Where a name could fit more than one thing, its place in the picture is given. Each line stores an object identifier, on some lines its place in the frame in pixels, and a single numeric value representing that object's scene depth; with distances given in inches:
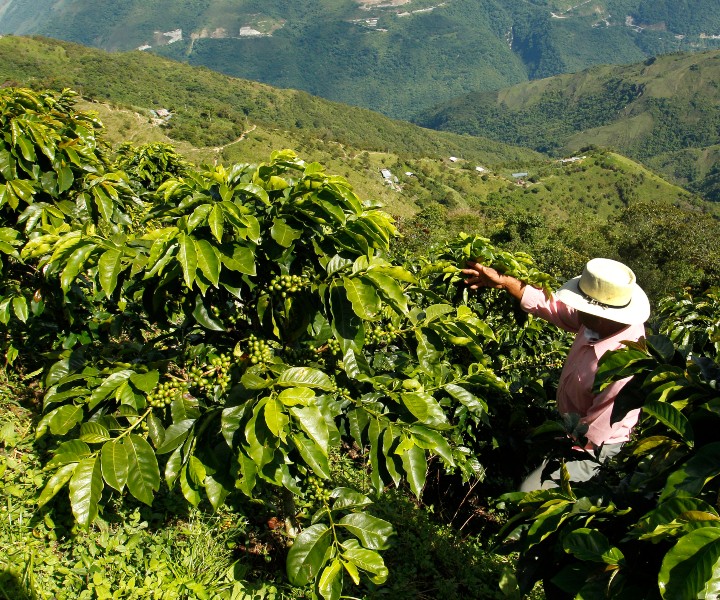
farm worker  119.8
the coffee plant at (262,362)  74.0
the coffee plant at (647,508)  42.3
